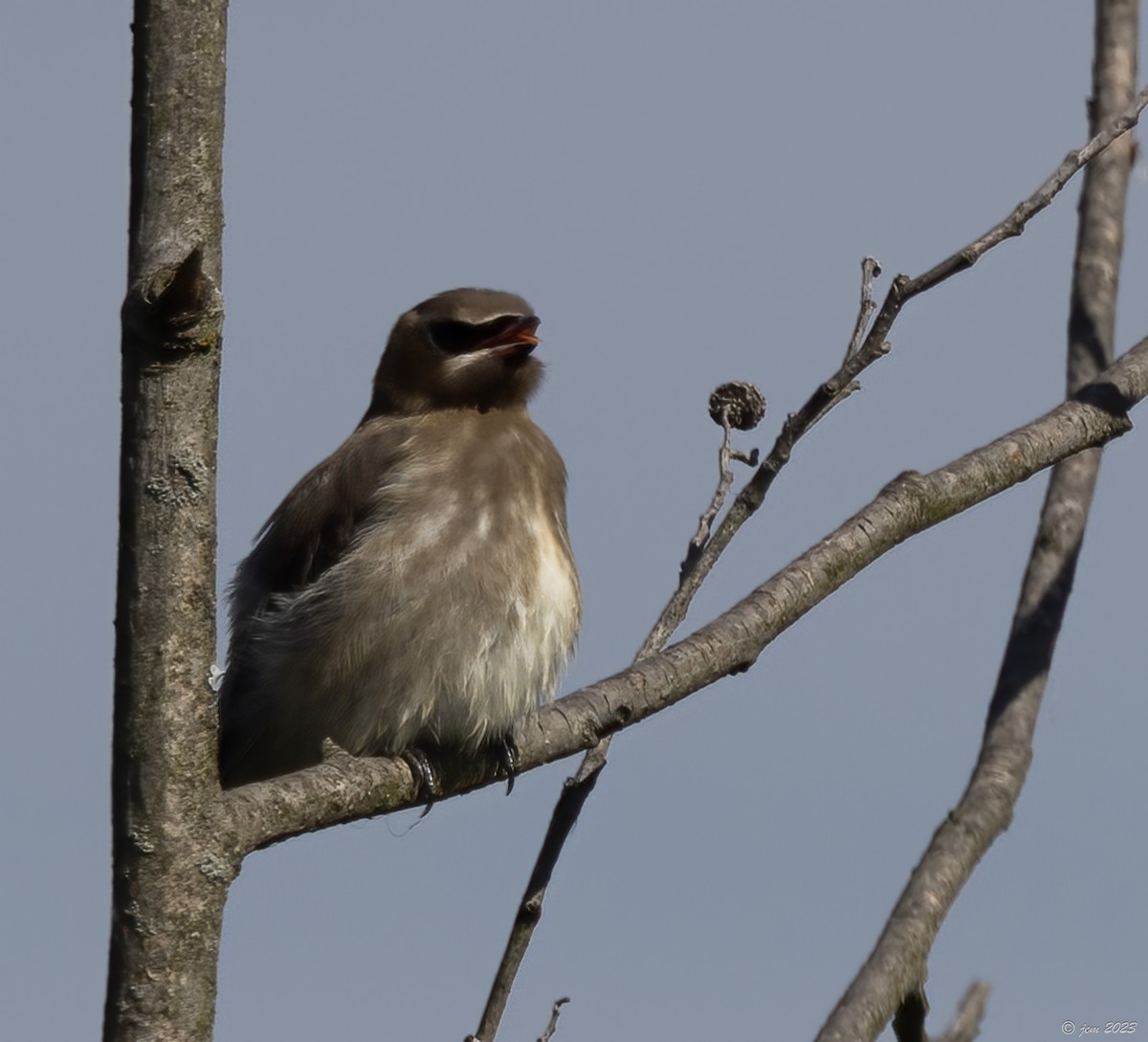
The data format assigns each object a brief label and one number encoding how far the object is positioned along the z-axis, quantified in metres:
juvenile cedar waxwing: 12.61
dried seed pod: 11.84
